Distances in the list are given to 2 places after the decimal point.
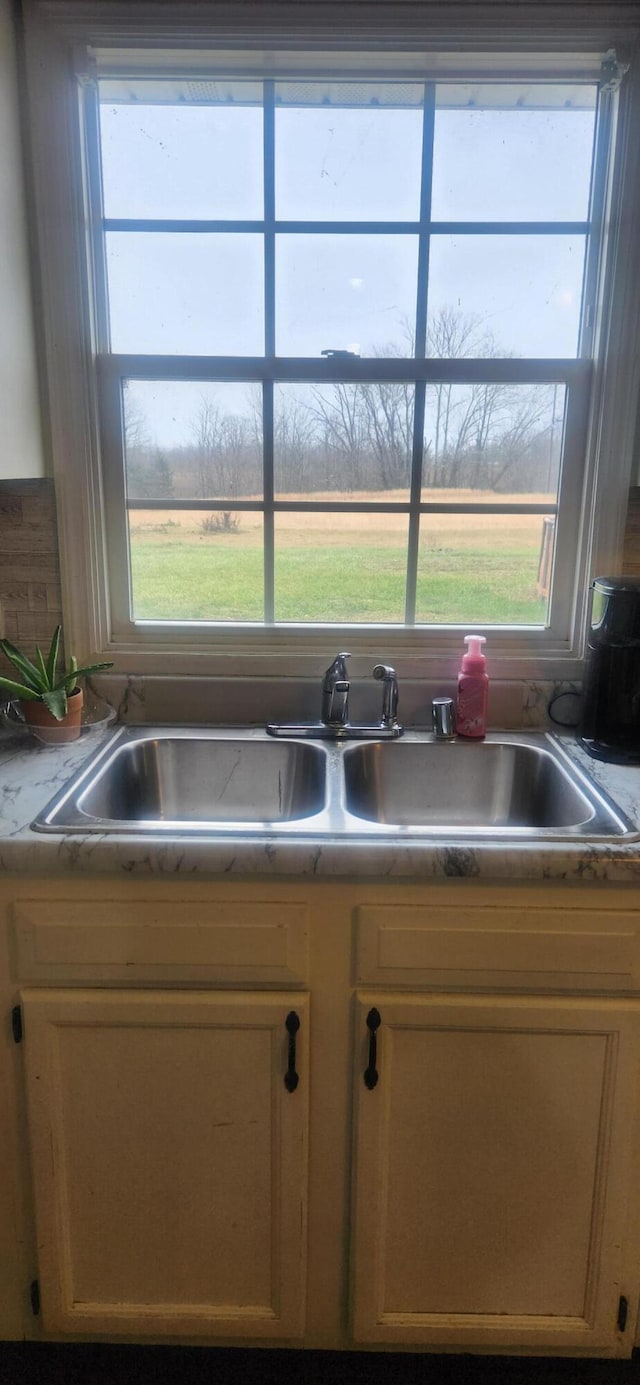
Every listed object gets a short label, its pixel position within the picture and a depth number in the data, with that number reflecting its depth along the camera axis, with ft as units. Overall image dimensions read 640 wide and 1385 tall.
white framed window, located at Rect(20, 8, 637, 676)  5.17
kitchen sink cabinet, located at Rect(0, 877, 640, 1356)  3.84
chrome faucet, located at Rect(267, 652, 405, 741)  5.31
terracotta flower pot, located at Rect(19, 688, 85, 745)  5.02
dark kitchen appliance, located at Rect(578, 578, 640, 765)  4.77
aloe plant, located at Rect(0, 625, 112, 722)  4.98
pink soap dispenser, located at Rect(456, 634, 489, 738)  5.30
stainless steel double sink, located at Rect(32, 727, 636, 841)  5.15
